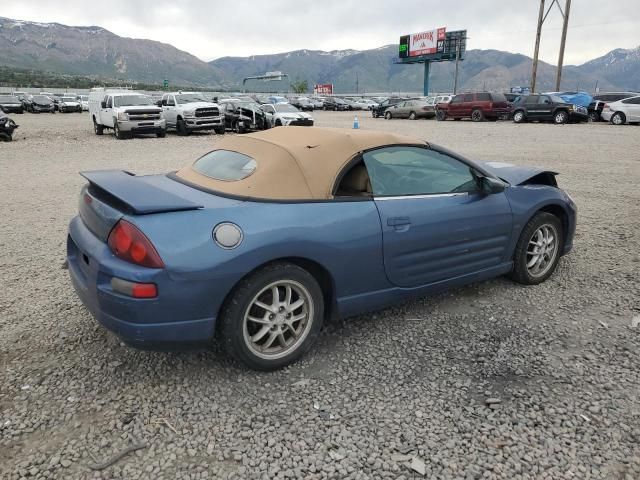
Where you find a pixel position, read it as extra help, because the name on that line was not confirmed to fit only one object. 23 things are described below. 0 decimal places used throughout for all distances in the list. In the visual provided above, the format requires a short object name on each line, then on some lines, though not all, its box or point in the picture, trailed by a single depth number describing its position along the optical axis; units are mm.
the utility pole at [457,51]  66131
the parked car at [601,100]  26719
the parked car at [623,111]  24047
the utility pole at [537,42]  37500
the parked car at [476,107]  29422
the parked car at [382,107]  37688
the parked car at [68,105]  45188
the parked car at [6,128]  17906
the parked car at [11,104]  41094
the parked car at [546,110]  25875
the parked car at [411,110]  34344
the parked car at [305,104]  51094
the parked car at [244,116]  23359
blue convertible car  2746
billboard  71312
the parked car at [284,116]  23125
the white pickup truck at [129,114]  19406
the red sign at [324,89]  104556
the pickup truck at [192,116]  21500
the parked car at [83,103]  47625
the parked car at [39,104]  43906
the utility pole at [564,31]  35938
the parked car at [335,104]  54562
